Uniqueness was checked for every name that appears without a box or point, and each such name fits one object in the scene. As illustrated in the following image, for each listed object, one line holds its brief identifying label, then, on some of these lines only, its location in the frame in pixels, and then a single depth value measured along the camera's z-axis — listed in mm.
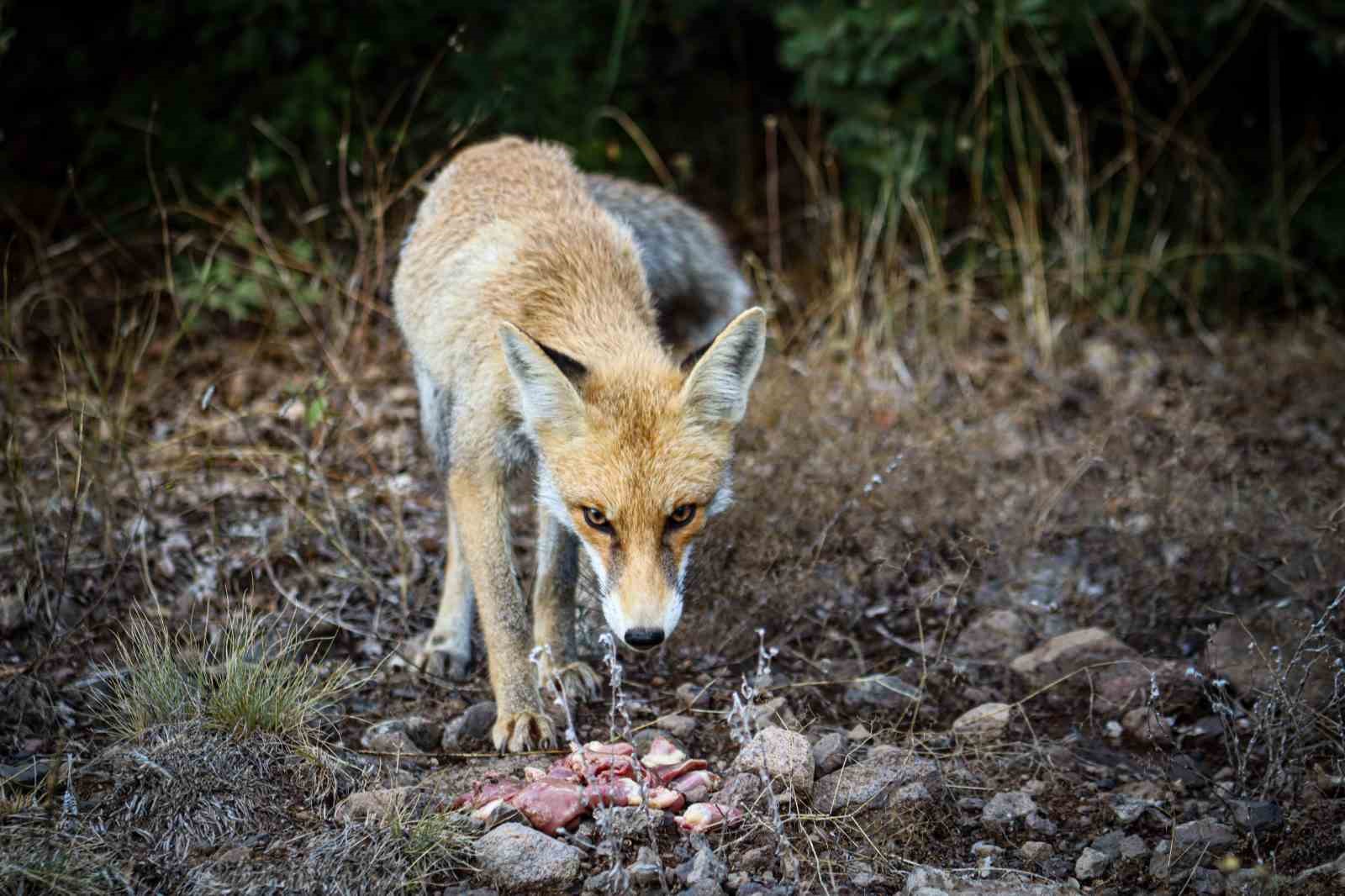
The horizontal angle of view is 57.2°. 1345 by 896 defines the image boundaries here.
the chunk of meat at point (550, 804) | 3207
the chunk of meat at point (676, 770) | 3469
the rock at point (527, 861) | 3020
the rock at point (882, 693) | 4117
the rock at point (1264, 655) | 3785
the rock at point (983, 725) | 3824
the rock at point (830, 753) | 3588
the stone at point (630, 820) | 3111
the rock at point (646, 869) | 2936
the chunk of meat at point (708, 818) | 3229
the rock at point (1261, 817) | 3293
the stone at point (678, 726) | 3863
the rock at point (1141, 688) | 4008
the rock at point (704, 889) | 2928
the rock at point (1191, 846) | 3113
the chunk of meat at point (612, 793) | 3170
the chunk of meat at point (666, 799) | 3326
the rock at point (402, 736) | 3734
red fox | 3543
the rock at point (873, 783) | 3375
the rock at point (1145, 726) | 3725
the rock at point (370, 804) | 3170
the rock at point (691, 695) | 4094
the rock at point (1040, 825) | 3385
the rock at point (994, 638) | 4473
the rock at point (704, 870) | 2971
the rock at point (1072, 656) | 4195
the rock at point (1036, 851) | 3232
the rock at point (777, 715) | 3719
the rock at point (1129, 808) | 3438
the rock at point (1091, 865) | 3161
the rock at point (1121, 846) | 3225
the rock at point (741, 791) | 3294
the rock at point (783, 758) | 3373
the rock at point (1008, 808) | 3432
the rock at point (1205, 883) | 3020
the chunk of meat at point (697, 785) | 3408
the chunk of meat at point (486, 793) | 3332
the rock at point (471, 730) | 3902
